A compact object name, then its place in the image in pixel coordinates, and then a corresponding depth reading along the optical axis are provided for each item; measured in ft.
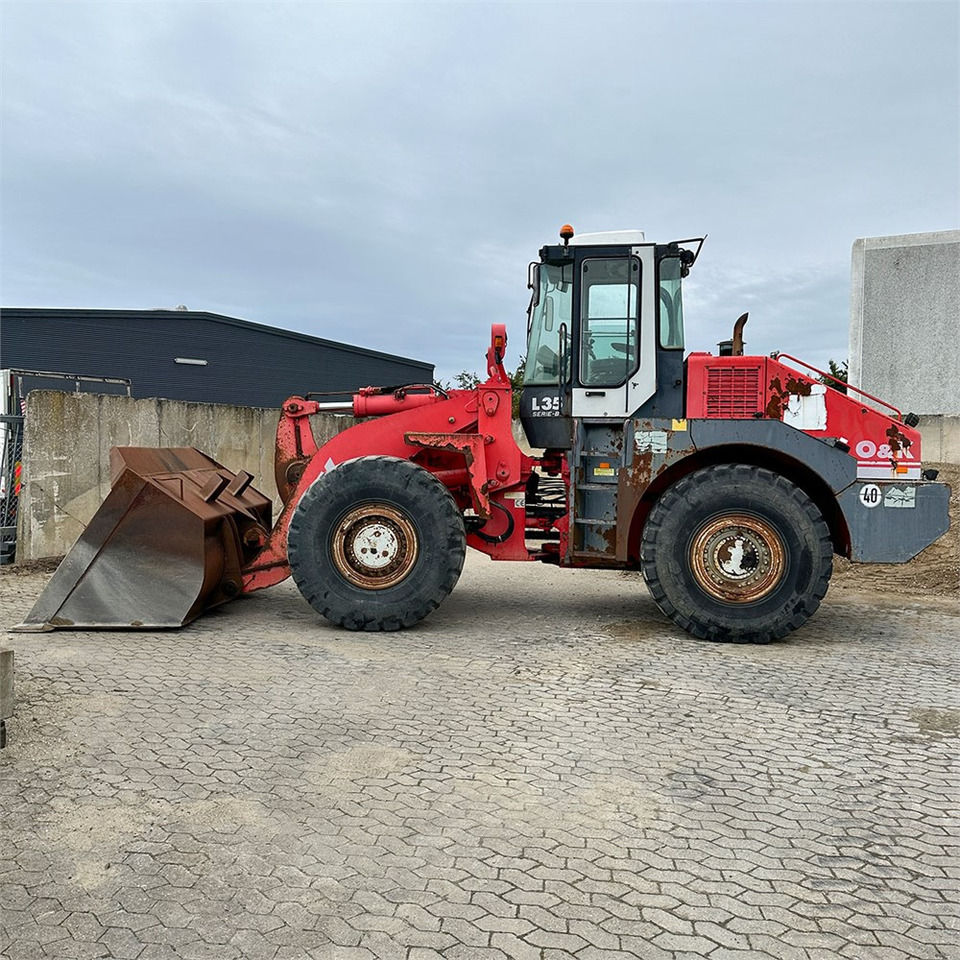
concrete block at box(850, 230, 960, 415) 52.60
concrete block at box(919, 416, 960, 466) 46.85
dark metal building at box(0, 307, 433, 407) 85.40
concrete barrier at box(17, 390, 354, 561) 31.24
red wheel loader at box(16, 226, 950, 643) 21.36
